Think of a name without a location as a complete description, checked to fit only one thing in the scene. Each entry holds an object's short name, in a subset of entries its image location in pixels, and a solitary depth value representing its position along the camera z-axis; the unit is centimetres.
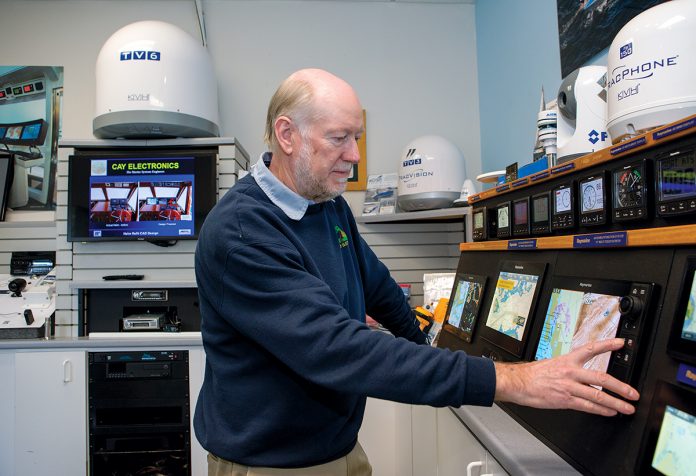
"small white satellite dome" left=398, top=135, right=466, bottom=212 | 270
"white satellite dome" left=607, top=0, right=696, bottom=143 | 91
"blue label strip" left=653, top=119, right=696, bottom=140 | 76
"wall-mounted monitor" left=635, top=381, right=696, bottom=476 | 68
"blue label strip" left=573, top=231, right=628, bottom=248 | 91
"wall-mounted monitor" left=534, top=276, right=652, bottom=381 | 83
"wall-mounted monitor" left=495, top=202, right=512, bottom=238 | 142
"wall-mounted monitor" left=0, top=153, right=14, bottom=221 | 313
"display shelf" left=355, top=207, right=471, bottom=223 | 249
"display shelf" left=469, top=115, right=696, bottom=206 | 78
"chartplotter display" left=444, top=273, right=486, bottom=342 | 145
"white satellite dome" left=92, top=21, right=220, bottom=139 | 255
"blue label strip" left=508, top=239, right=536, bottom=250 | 125
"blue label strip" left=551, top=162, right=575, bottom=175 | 110
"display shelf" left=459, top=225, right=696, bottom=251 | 77
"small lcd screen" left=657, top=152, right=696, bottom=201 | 77
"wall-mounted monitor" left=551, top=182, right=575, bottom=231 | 110
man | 83
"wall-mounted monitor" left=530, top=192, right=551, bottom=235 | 120
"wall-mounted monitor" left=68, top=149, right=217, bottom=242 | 272
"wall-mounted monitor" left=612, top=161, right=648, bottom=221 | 88
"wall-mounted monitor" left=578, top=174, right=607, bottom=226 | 99
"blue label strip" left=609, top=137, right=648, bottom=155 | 87
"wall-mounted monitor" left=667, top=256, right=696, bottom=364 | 72
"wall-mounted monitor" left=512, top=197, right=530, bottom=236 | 131
